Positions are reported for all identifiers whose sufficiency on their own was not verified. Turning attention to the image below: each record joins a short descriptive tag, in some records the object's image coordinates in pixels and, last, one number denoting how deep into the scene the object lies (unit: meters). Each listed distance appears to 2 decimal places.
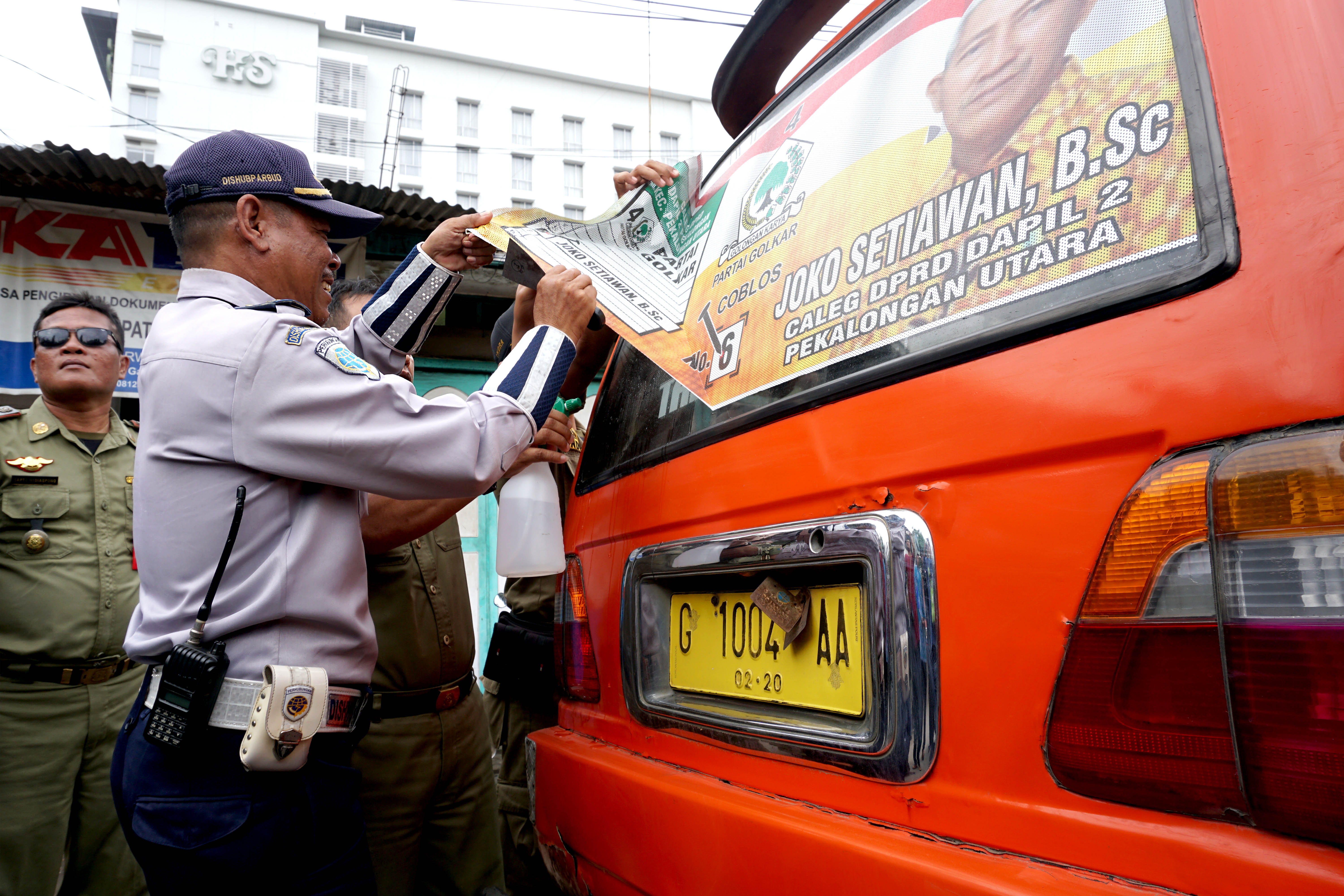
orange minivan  0.69
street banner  5.44
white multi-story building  35.28
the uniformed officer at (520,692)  2.66
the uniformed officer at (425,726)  2.00
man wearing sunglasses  2.74
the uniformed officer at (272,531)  1.27
